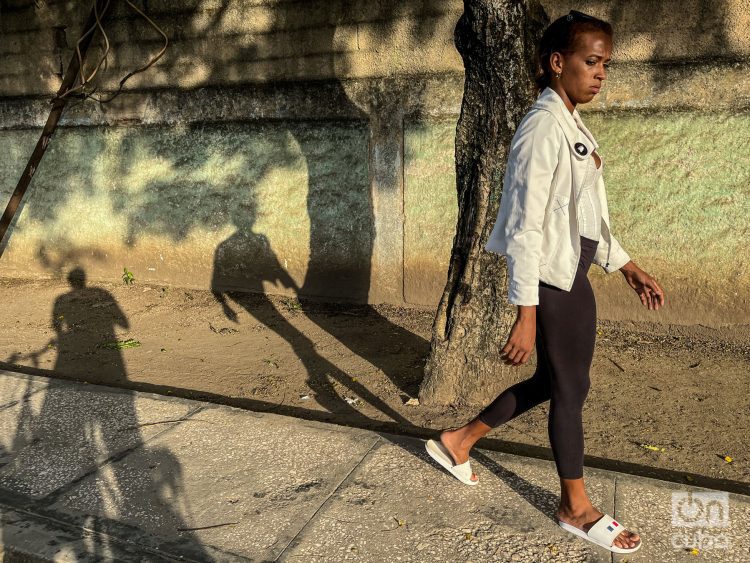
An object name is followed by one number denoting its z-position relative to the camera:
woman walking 2.43
